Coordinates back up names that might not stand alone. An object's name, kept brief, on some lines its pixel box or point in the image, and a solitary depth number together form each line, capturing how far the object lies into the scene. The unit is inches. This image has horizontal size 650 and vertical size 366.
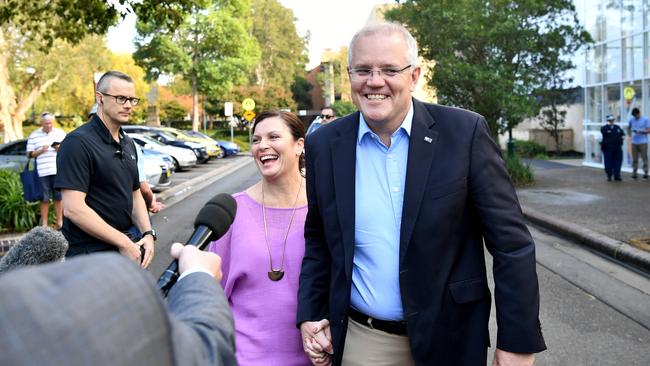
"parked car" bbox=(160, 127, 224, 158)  1146.7
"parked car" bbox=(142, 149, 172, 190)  620.1
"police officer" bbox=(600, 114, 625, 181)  653.9
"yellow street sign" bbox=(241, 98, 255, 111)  1296.8
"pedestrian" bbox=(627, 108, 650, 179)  645.9
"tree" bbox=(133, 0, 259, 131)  1713.8
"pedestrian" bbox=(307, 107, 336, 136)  429.1
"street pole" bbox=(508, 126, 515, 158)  726.2
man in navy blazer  91.7
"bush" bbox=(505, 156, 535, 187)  657.6
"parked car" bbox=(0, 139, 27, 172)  593.6
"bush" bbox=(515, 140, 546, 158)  1132.6
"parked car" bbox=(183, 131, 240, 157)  1395.1
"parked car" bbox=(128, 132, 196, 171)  919.0
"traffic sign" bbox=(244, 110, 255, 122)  1344.7
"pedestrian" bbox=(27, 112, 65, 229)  401.4
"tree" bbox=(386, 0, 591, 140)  614.5
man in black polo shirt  141.4
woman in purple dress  107.9
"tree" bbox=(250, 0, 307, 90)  2839.6
